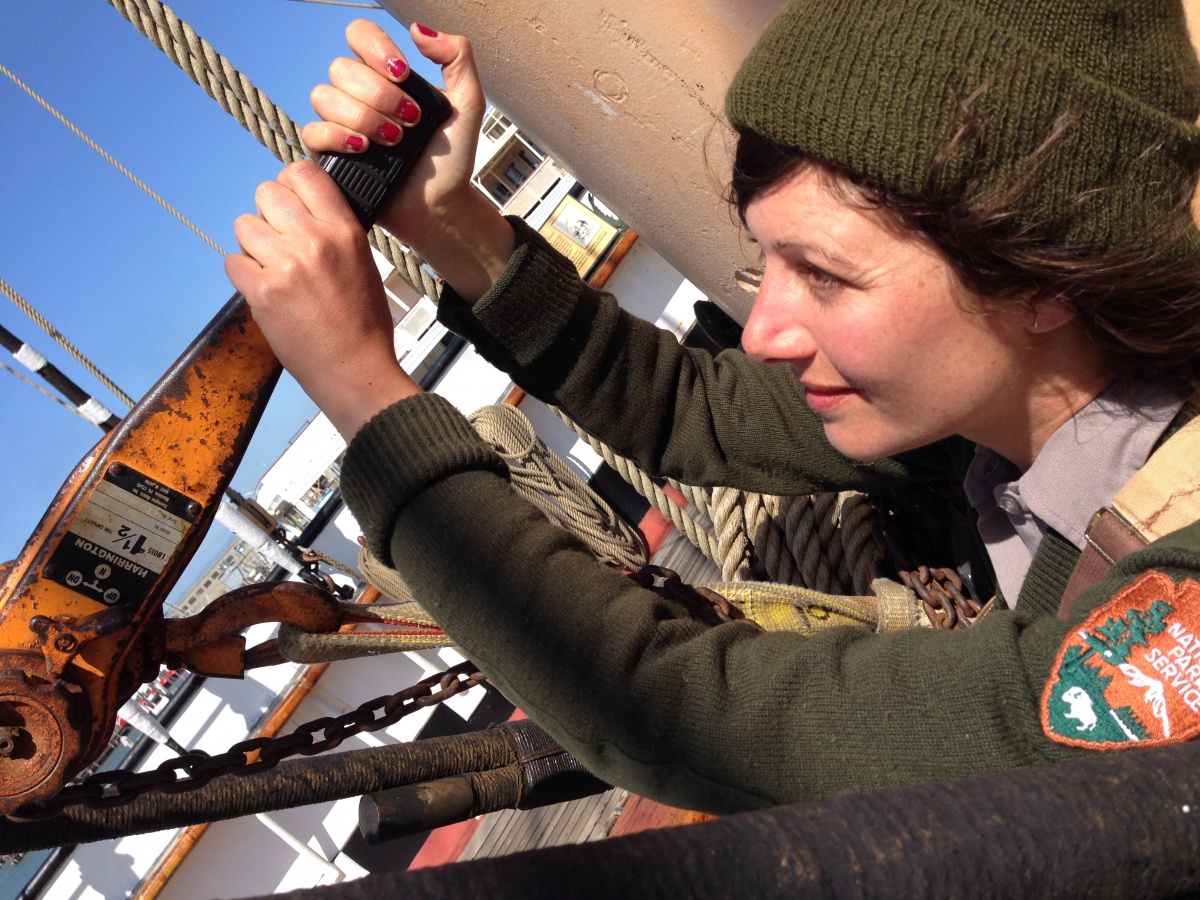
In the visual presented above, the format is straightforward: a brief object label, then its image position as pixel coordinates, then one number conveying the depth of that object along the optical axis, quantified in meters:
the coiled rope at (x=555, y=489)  3.04
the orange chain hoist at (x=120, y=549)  1.05
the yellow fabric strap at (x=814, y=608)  1.50
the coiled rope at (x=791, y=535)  1.91
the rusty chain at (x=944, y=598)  1.57
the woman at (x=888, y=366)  0.89
